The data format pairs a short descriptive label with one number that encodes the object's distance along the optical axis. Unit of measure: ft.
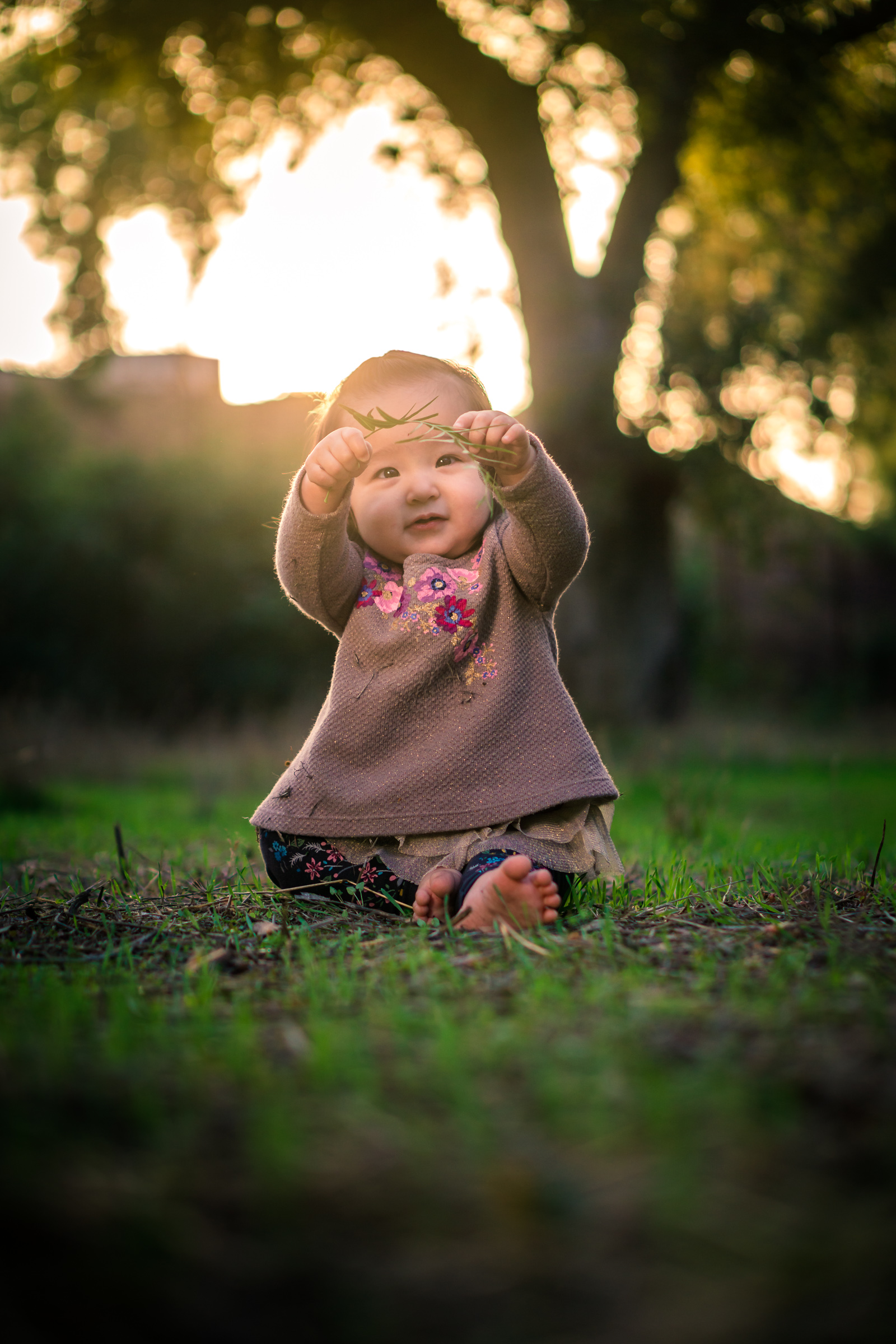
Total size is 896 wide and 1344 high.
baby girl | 8.21
